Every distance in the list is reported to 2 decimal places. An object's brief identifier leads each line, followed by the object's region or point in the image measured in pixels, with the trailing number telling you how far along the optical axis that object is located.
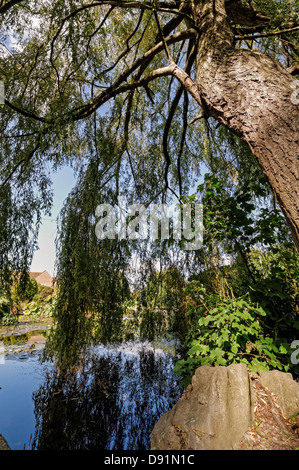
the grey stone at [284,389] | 1.19
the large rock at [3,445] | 1.11
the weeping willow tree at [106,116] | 1.16
